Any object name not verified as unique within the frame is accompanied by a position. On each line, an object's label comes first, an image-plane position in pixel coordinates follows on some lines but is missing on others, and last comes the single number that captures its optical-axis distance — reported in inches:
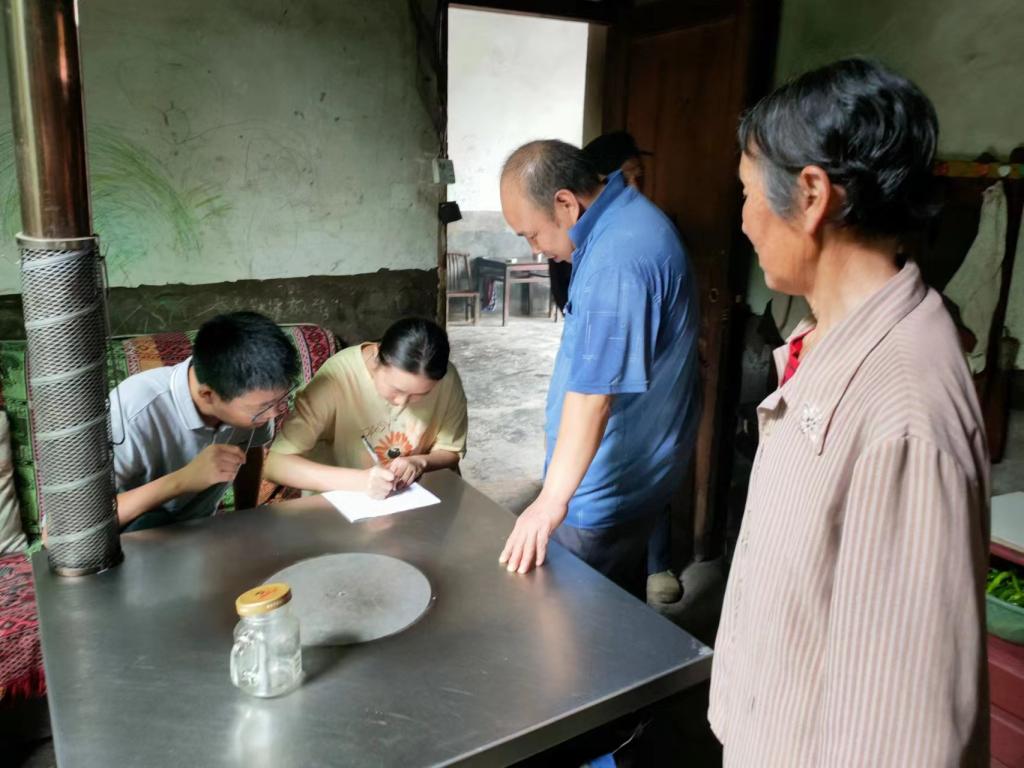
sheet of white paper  62.1
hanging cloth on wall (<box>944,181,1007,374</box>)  84.2
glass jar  38.6
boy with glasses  61.9
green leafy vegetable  71.7
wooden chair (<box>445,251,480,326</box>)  310.5
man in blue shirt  59.2
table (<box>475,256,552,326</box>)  312.8
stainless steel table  35.7
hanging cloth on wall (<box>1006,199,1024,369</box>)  82.7
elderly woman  25.6
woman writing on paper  72.6
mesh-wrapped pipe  45.9
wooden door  107.4
